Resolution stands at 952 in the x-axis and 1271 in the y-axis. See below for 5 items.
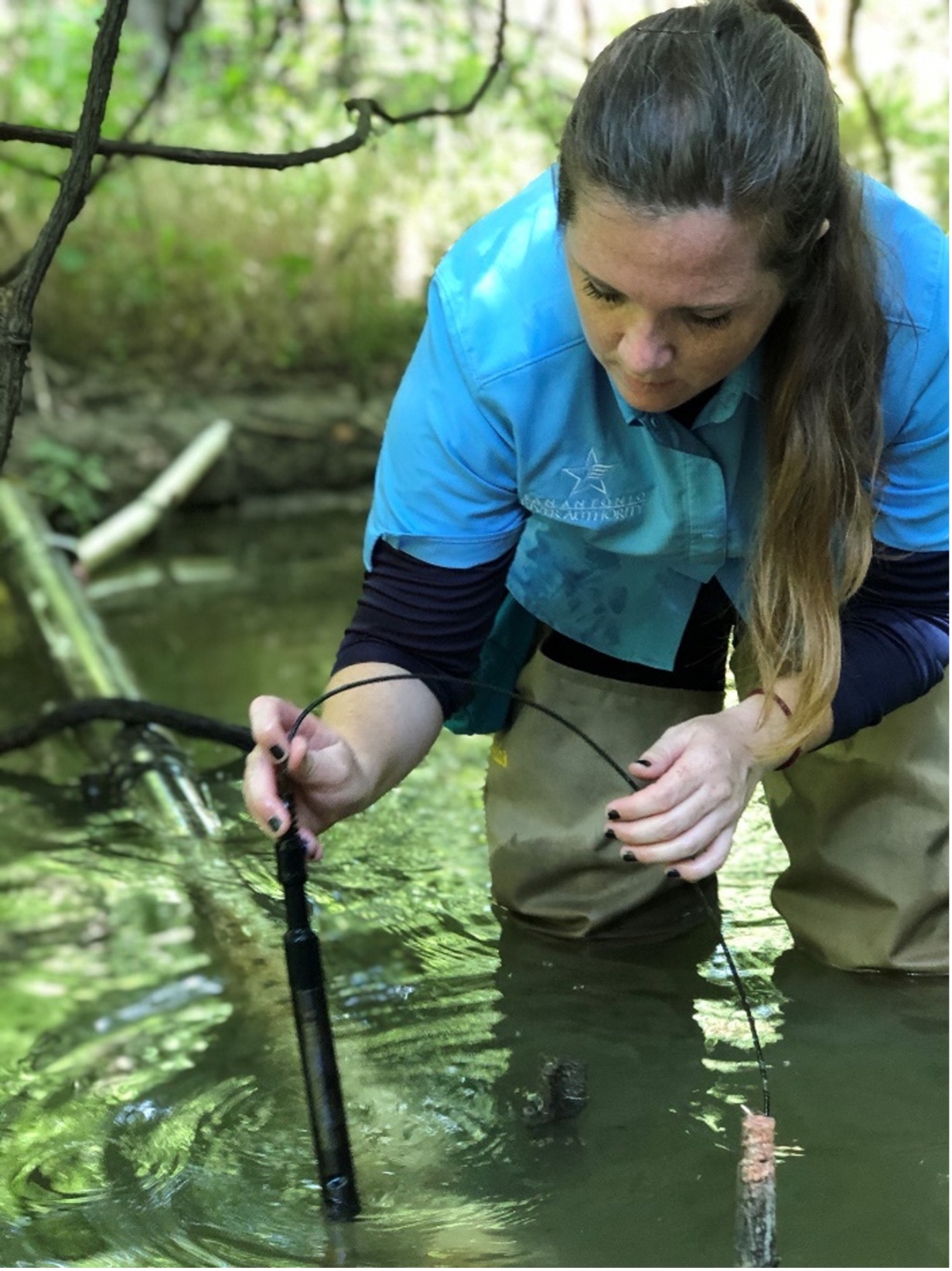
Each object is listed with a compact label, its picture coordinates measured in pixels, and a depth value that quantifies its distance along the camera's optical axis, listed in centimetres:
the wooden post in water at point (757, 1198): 151
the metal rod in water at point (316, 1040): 164
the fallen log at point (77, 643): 311
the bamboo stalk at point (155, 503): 520
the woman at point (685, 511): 158
